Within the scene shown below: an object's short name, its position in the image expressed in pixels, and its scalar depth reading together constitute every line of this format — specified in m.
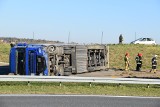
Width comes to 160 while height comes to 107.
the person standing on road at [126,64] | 28.46
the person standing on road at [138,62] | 28.60
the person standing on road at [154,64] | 27.05
